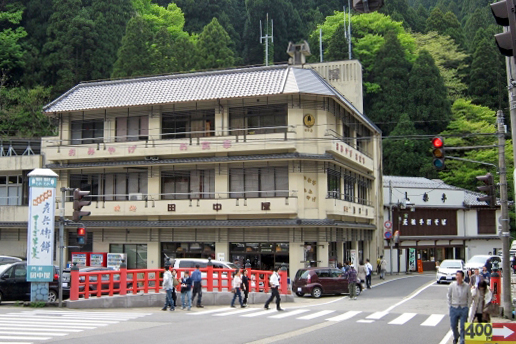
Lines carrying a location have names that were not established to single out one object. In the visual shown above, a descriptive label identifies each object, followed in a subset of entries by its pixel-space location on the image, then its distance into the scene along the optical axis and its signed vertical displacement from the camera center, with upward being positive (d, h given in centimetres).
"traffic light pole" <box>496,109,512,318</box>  2127 -23
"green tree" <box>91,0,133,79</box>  6278 +2068
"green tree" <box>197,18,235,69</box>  6800 +2015
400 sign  1073 -205
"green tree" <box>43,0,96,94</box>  6053 +1839
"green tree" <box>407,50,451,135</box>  6431 +1347
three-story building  3734 +395
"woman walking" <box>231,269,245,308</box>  2529 -253
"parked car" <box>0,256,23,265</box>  3212 -179
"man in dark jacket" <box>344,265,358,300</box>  3074 -297
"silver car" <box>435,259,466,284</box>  3988 -310
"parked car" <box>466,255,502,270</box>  3936 -255
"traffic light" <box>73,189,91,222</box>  2308 +85
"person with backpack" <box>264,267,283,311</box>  2436 -256
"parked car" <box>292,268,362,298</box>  3200 -309
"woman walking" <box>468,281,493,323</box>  1630 -224
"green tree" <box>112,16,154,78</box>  6053 +1747
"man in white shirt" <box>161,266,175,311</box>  2408 -245
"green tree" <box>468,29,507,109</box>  6894 +1689
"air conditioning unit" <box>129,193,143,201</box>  4028 +192
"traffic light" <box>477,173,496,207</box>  2230 +125
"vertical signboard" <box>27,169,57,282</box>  2411 +1
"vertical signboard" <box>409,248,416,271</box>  5747 -339
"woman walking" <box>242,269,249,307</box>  2608 -261
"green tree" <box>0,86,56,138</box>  5625 +1051
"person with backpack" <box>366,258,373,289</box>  3794 -332
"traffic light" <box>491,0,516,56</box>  717 +242
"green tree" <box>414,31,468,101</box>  7119 +2001
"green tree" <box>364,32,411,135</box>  6562 +1537
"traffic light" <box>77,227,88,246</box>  2422 -34
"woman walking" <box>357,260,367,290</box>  3606 -296
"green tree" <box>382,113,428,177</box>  6297 +730
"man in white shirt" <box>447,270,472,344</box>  1492 -192
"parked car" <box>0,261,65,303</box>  2508 -241
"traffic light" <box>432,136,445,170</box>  1838 +219
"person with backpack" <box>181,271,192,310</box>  2461 -264
